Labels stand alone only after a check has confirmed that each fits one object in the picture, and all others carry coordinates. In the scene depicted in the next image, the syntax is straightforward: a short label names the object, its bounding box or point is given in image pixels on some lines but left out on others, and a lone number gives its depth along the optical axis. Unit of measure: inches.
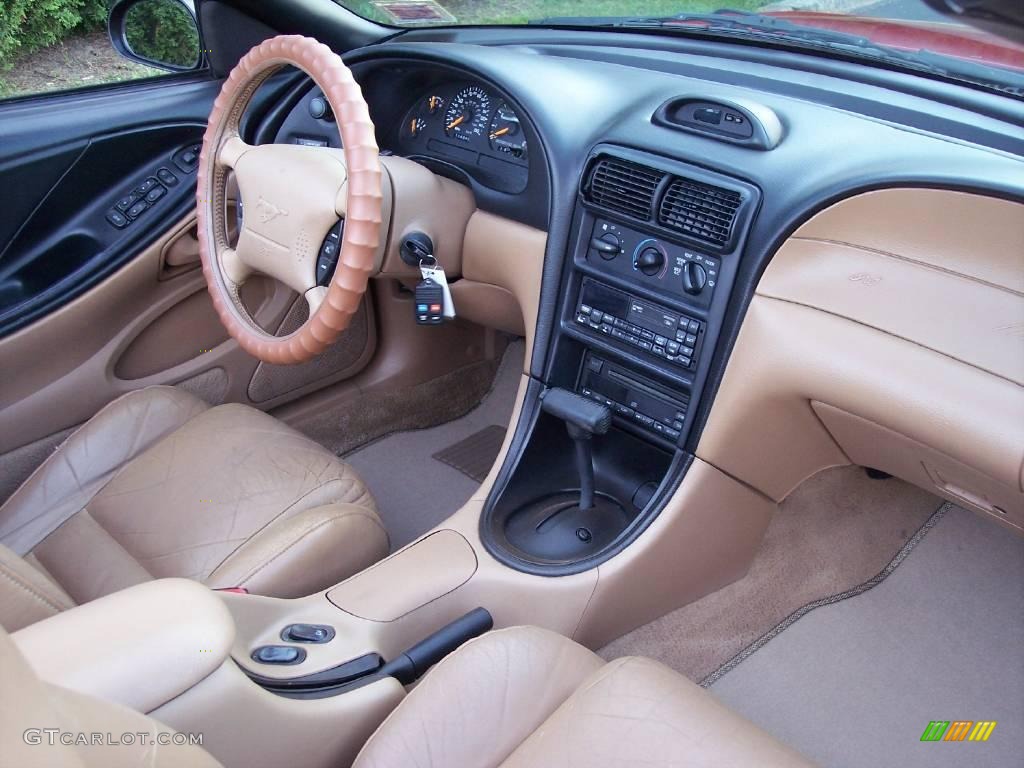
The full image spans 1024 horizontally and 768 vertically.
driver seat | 59.6
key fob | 68.7
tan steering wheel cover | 56.8
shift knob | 65.6
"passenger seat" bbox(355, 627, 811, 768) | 42.0
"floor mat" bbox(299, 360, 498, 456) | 97.0
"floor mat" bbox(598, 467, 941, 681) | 68.7
